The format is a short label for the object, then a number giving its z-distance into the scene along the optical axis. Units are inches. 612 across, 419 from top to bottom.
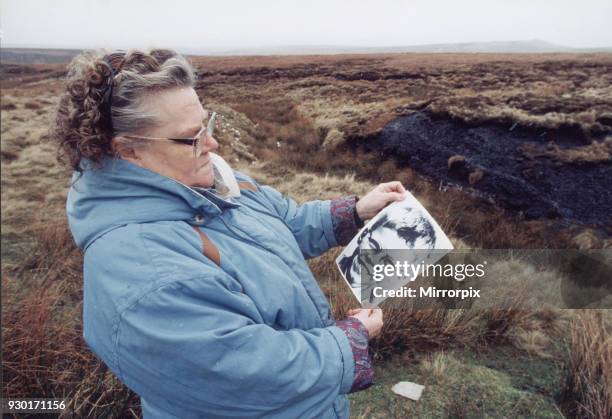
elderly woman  34.2
